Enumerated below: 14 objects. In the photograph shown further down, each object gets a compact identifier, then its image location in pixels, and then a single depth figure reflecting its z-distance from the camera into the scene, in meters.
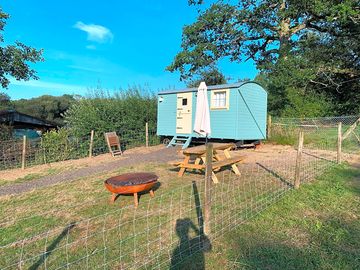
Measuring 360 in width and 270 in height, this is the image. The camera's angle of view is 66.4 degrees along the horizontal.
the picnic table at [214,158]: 5.94
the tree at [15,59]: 10.50
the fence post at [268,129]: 14.27
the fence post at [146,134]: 13.80
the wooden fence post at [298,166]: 5.12
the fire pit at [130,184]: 4.40
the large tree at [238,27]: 17.08
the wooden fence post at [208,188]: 3.10
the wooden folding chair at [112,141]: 11.12
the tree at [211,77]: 22.53
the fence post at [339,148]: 7.94
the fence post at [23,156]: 8.59
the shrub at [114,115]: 11.79
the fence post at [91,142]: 10.80
